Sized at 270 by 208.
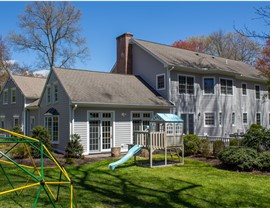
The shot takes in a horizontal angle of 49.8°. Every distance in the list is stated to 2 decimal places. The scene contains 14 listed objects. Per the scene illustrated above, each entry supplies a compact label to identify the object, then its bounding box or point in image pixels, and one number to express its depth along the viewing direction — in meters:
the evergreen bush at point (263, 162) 11.70
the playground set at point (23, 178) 5.07
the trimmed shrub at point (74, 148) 15.50
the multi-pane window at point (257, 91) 28.89
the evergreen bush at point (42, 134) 16.17
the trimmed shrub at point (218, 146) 15.18
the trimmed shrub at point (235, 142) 15.38
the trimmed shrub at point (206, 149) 15.56
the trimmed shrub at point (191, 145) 16.23
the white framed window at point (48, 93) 19.73
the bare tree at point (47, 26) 38.69
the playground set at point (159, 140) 12.77
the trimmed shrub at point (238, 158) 11.76
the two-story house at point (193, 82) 21.80
